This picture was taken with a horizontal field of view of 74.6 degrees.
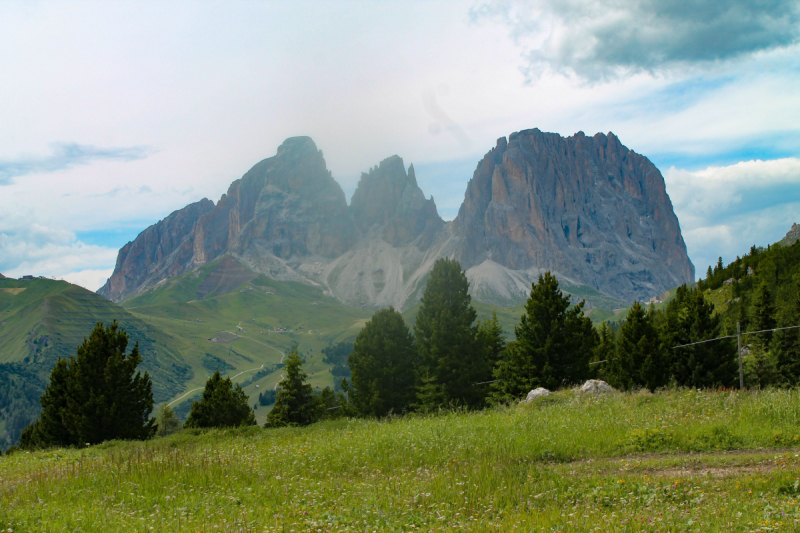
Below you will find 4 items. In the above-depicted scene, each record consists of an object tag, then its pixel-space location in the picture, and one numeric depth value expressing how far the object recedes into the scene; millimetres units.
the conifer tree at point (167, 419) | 78938
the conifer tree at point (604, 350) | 55375
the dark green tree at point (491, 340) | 46469
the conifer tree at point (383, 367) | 45031
